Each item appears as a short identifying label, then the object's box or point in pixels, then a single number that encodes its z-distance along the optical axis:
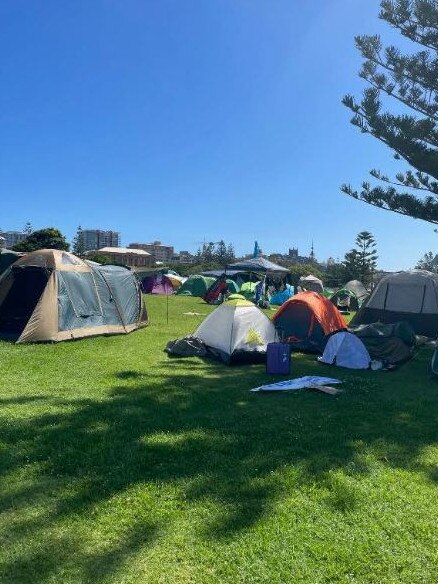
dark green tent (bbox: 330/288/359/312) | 21.36
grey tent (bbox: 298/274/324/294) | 26.49
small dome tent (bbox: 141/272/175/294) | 26.48
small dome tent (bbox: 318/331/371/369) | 8.07
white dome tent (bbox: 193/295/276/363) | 8.07
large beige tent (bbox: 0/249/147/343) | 9.26
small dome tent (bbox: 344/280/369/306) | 27.34
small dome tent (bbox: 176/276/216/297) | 26.08
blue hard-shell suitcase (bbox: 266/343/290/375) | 7.35
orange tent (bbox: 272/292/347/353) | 9.40
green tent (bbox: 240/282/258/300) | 22.28
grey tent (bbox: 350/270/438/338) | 11.41
